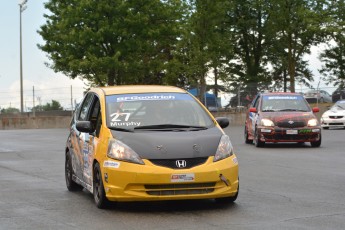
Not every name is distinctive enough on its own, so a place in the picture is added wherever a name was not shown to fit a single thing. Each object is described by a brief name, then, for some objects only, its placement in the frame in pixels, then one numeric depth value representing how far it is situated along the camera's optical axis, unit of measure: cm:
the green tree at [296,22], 6050
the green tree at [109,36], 5438
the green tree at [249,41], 7031
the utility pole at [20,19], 5362
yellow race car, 880
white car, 3722
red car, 2186
